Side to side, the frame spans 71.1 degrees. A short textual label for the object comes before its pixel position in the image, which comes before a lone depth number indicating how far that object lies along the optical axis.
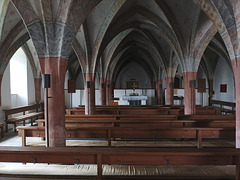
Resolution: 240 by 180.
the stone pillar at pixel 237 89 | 4.20
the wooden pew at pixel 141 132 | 4.78
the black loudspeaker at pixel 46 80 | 3.91
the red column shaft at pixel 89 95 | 8.88
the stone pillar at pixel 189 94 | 8.65
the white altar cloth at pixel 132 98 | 15.05
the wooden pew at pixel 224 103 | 11.53
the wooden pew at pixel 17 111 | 8.26
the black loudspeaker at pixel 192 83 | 8.60
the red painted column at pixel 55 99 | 4.07
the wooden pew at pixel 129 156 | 2.69
